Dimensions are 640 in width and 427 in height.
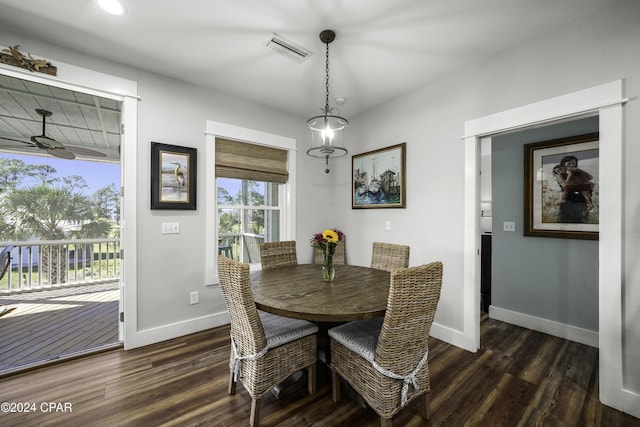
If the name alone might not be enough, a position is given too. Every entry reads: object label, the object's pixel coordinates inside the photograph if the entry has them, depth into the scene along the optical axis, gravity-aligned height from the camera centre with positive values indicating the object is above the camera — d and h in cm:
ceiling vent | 205 +138
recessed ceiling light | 171 +140
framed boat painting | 308 +46
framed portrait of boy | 259 +29
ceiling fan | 333 +92
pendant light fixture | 201 +72
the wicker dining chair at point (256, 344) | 146 -82
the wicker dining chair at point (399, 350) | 131 -78
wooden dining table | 144 -53
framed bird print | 257 +38
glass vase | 207 -44
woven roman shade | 304 +66
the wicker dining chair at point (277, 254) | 268 -43
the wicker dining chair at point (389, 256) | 244 -42
